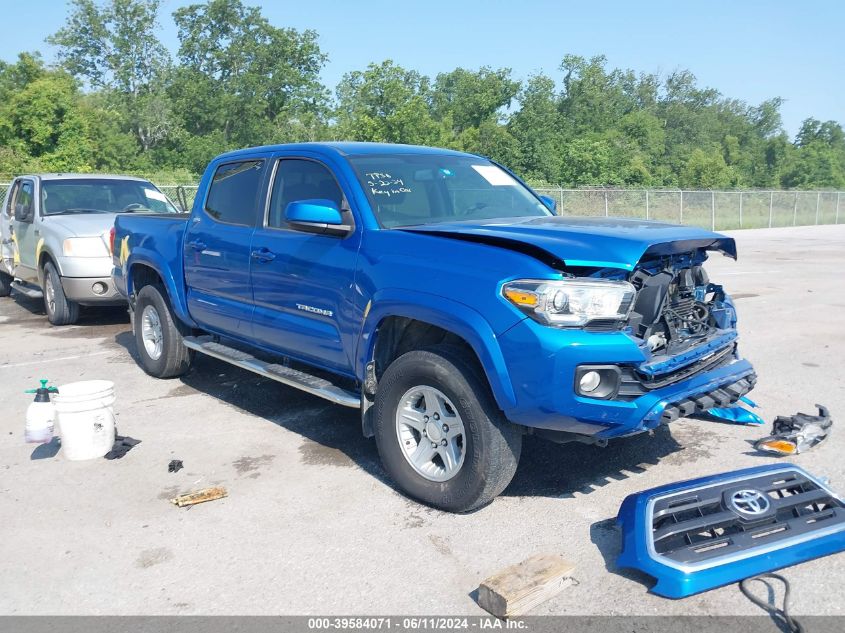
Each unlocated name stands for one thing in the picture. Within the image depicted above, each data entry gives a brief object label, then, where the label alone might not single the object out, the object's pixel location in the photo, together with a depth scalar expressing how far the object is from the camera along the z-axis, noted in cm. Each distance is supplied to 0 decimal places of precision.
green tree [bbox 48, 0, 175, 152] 6206
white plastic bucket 489
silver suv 923
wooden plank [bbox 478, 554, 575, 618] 308
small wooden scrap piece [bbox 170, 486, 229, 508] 430
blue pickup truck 363
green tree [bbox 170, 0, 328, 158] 5438
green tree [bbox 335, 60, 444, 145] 4041
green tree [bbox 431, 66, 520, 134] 5800
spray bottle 503
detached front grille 329
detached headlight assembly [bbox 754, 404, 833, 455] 475
